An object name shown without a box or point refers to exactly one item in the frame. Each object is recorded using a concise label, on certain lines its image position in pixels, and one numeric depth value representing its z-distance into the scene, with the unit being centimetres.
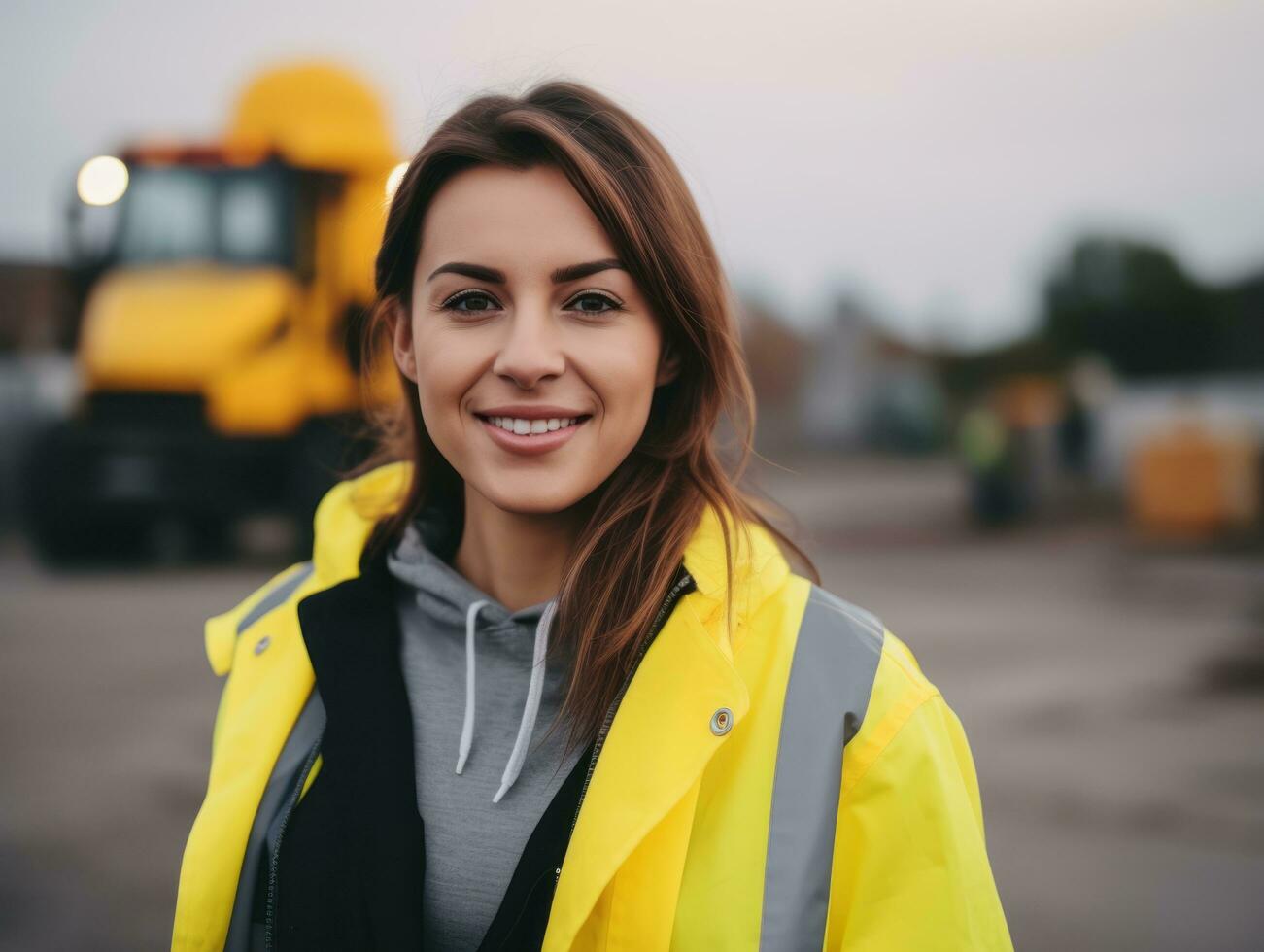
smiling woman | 131
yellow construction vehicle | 828
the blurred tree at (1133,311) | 3522
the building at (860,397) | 2831
